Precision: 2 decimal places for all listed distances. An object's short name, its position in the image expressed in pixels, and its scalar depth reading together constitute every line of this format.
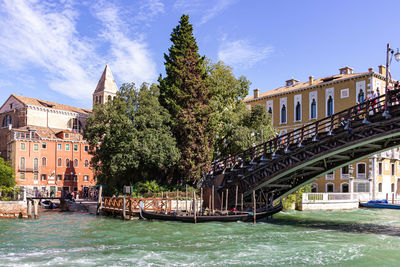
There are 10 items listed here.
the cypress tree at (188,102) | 25.38
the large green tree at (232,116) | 27.70
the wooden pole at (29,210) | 23.19
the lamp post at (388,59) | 14.77
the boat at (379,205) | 30.52
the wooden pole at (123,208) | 21.53
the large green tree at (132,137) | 23.77
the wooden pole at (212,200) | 20.47
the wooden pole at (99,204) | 24.63
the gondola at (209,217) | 19.77
